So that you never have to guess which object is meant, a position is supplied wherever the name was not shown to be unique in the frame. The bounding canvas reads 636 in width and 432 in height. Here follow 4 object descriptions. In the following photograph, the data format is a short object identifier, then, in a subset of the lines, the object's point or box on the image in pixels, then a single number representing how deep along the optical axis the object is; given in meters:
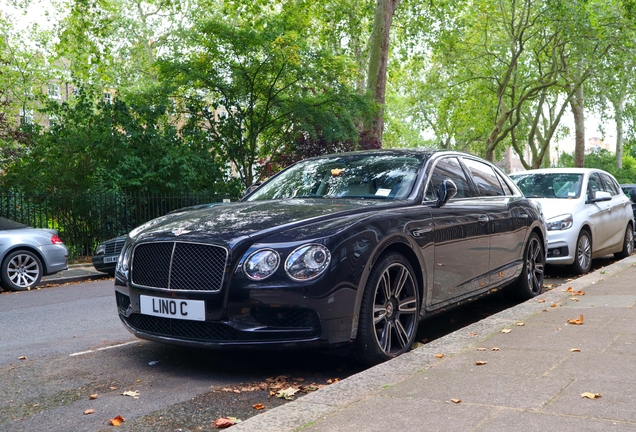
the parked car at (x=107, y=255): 12.95
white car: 10.44
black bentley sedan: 4.59
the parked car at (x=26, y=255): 11.70
